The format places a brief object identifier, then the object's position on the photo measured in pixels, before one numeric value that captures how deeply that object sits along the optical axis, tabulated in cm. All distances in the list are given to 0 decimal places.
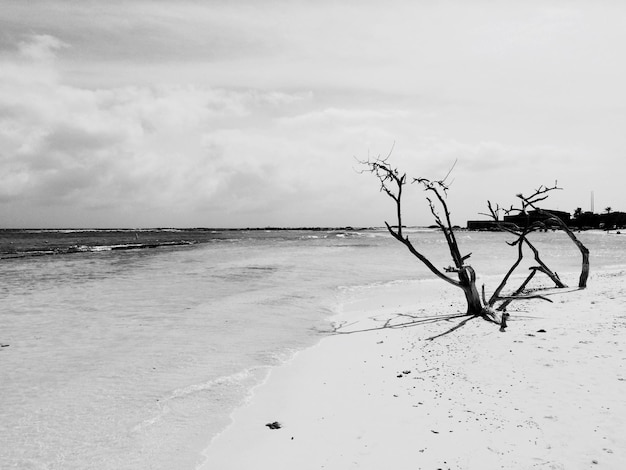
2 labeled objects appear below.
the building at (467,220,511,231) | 16688
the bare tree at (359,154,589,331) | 1044
